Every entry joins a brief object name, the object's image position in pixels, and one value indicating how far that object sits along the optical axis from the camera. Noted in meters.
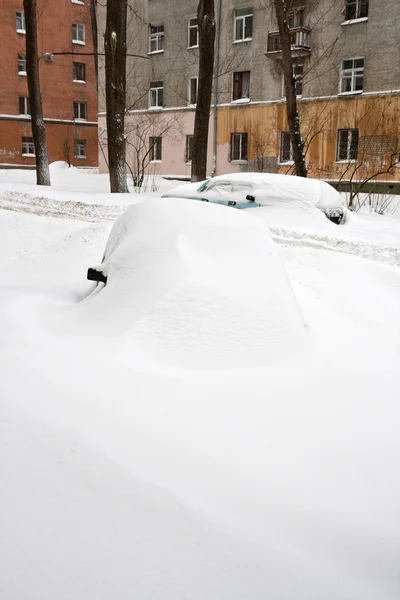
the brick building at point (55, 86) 35.69
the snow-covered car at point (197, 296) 4.15
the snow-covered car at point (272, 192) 12.04
